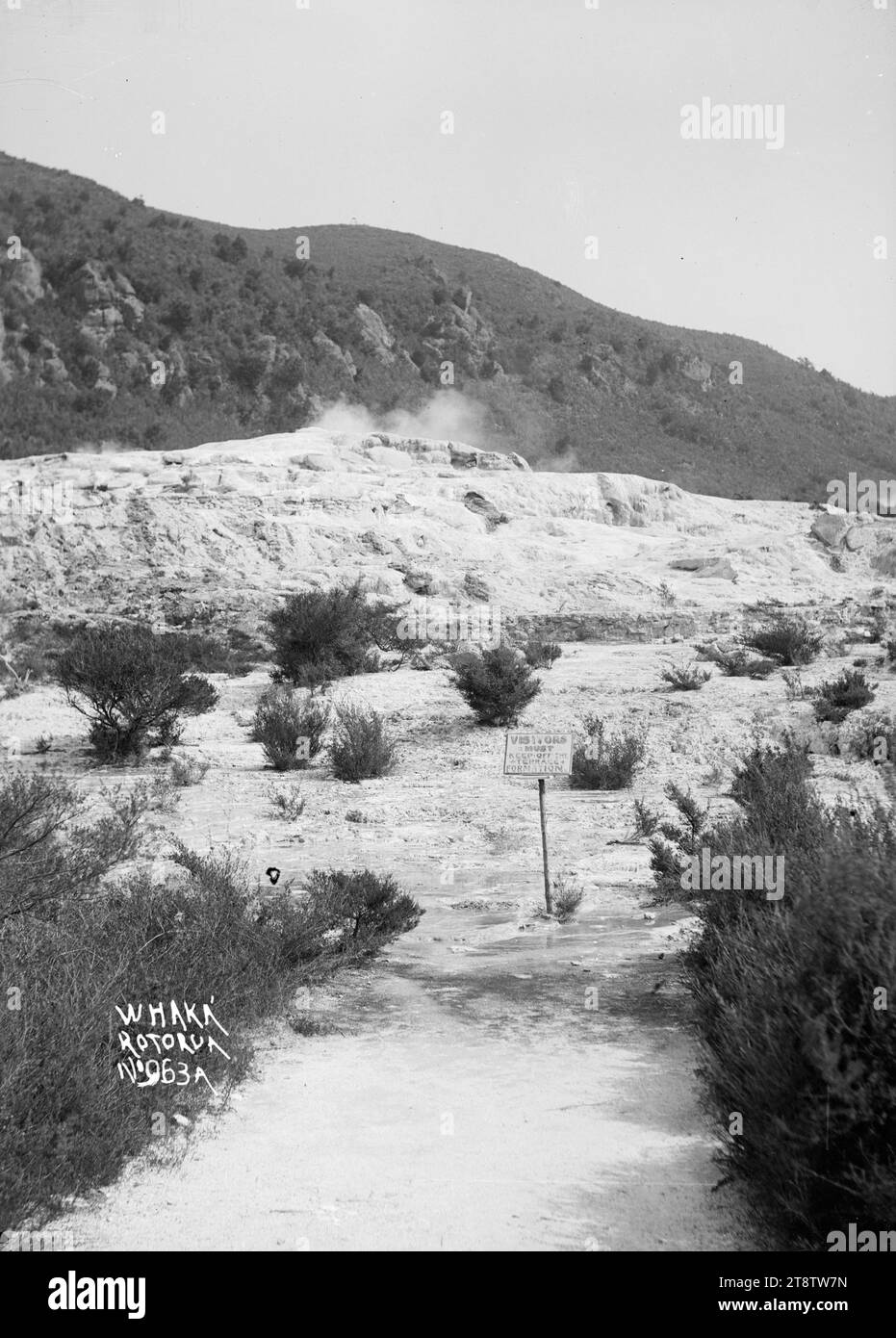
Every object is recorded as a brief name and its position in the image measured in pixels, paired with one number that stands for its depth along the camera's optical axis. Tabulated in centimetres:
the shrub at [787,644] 1656
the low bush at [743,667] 1527
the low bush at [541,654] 1653
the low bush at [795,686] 1375
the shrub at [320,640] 1659
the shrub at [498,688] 1350
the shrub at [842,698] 1272
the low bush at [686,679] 1446
